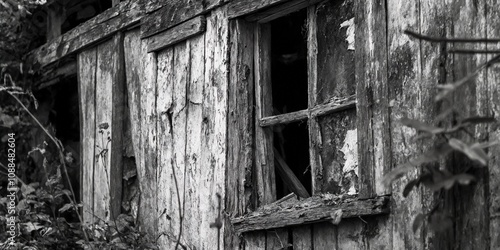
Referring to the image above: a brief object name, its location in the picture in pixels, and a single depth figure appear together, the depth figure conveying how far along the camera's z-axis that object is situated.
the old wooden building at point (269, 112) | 4.05
